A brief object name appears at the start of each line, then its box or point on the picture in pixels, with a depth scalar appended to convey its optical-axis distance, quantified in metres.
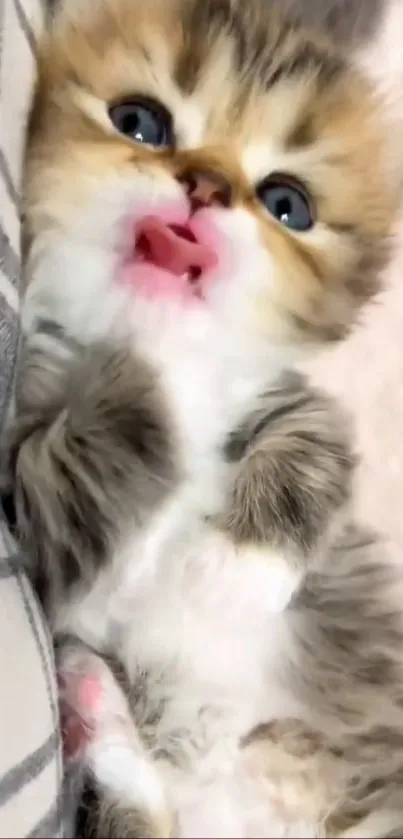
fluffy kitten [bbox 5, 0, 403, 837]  0.11
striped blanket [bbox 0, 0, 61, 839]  0.09
